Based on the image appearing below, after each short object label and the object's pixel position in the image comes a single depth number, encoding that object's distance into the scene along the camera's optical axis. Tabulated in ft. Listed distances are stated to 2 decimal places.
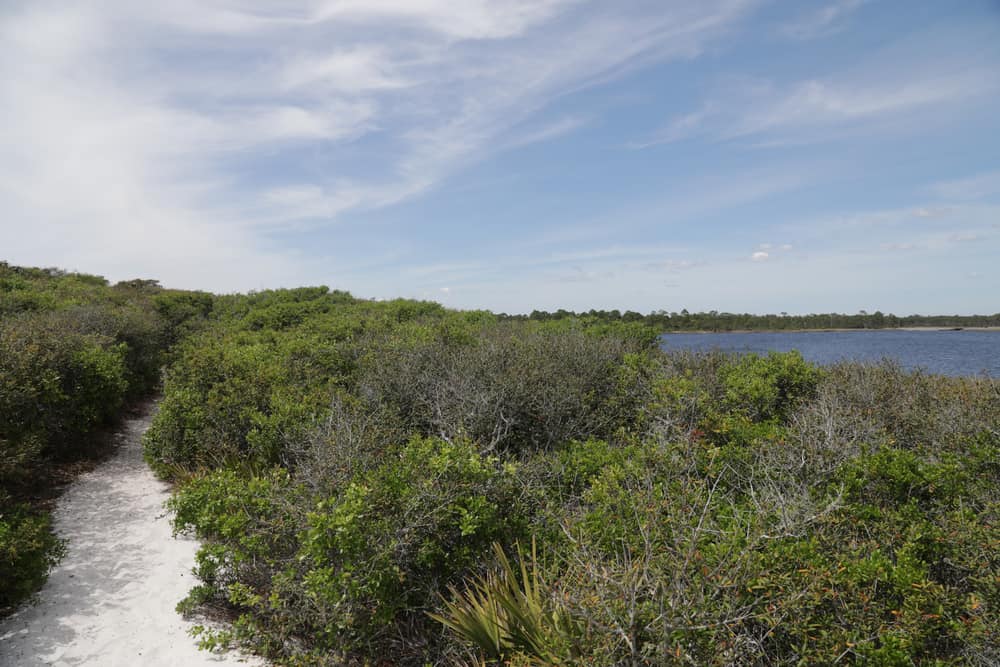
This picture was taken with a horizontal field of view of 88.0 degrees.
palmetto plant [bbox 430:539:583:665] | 12.04
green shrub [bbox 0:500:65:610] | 15.81
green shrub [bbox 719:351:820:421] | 27.25
